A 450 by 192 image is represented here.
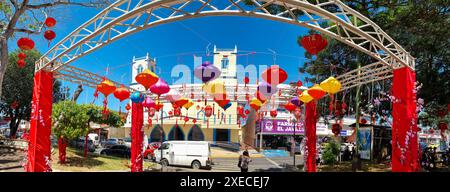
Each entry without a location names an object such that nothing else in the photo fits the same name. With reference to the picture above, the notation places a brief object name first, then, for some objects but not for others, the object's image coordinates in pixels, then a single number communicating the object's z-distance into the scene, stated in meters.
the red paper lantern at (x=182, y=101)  13.12
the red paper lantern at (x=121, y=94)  10.13
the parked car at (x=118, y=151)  22.19
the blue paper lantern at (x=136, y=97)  11.73
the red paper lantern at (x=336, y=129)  15.59
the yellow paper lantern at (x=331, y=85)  8.88
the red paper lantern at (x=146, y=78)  8.43
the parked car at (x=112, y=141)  29.37
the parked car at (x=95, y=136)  39.89
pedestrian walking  11.70
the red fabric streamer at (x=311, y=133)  12.50
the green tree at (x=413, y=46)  12.45
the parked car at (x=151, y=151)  19.58
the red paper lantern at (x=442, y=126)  18.19
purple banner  29.75
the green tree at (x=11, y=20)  9.93
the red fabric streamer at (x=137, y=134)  12.89
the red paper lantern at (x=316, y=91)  9.25
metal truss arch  7.25
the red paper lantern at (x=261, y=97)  11.32
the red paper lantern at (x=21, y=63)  9.45
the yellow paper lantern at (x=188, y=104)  13.52
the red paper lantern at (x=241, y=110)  20.48
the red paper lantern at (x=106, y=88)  9.58
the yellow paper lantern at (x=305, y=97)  10.24
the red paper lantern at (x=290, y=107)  13.59
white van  18.17
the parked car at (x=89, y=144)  25.21
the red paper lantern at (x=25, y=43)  8.59
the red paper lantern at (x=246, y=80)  13.66
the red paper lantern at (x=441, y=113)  15.83
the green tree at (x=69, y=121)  14.95
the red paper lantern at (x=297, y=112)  14.74
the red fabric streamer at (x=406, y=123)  8.14
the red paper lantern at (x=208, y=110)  16.97
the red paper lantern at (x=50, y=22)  8.68
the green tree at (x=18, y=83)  22.83
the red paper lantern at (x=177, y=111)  17.59
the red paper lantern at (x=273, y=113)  17.03
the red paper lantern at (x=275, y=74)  8.76
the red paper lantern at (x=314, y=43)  7.47
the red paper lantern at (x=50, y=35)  8.60
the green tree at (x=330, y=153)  18.03
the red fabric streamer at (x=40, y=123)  8.62
